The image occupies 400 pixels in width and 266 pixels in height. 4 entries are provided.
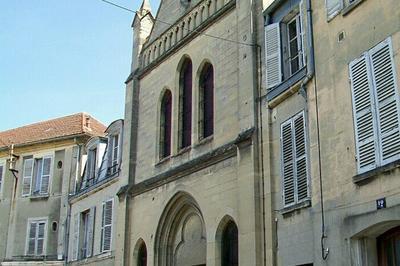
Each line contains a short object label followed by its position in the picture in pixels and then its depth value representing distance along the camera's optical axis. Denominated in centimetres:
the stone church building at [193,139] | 1535
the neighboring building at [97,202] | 2262
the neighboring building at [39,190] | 2788
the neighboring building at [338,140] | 1017
